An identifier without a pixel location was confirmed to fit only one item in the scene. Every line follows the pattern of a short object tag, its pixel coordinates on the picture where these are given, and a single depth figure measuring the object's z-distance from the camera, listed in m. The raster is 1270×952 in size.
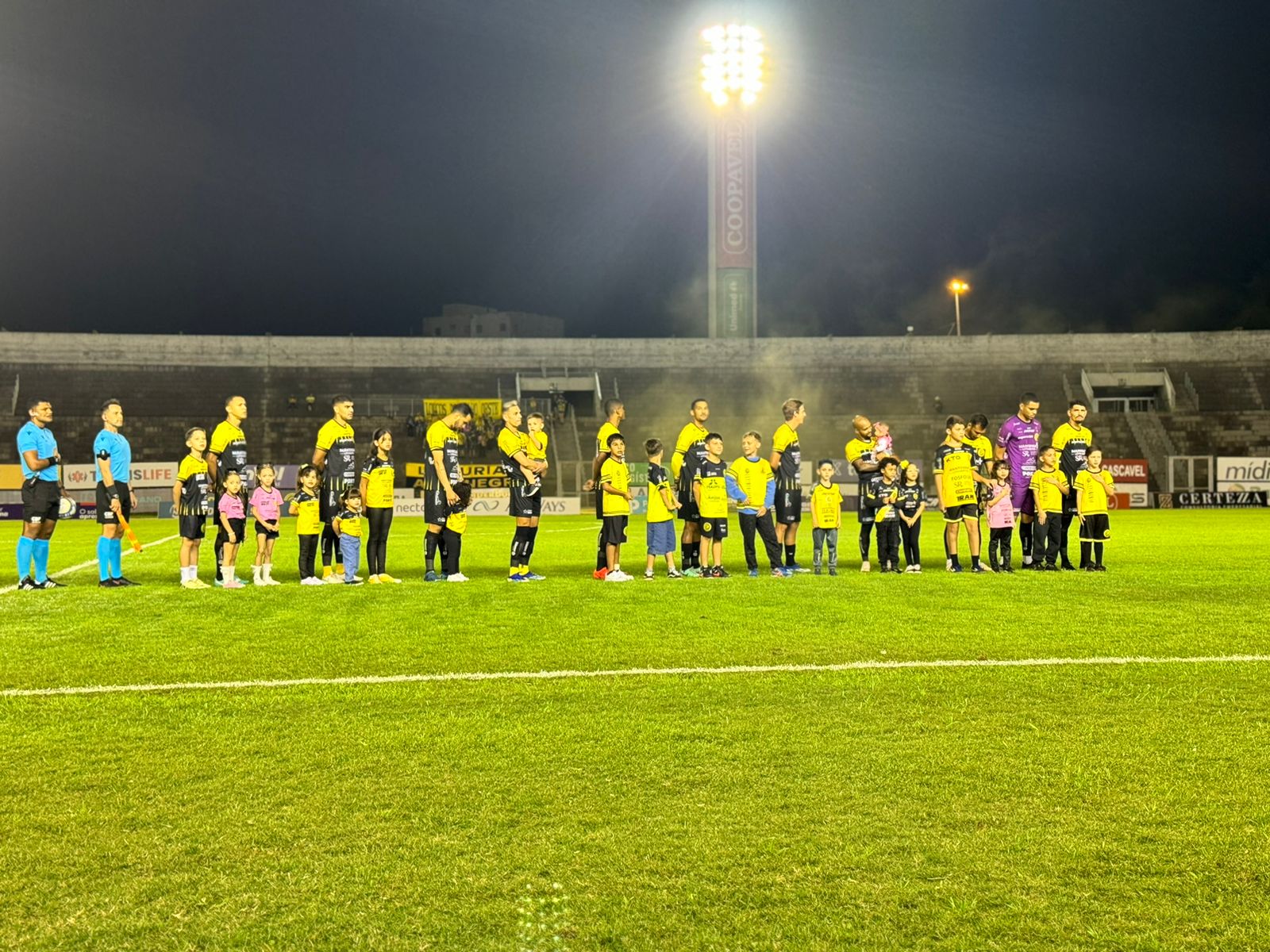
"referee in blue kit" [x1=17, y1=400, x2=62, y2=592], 10.73
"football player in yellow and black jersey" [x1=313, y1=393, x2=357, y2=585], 11.25
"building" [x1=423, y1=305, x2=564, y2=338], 80.06
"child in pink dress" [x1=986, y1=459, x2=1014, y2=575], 12.20
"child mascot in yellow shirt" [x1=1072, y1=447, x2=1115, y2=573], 12.33
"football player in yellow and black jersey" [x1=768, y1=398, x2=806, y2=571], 11.95
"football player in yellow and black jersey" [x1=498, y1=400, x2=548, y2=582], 11.27
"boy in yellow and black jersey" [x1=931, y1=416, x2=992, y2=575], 12.25
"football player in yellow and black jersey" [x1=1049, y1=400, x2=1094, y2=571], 12.55
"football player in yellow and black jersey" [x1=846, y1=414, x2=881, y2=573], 12.25
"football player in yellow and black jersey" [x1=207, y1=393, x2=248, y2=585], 11.05
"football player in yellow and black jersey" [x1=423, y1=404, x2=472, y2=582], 11.34
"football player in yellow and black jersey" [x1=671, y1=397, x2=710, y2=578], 11.84
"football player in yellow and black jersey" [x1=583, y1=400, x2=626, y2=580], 11.56
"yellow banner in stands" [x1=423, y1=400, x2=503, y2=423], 39.62
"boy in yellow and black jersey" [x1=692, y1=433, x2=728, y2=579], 11.71
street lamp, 49.56
